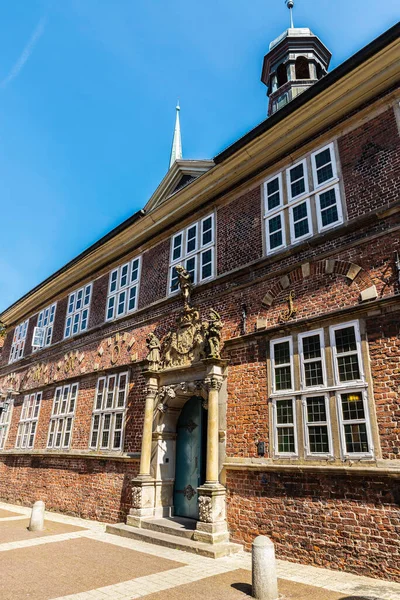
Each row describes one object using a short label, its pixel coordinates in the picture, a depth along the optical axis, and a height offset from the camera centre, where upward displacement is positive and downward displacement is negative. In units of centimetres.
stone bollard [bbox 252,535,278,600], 542 -133
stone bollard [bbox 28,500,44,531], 1018 -141
